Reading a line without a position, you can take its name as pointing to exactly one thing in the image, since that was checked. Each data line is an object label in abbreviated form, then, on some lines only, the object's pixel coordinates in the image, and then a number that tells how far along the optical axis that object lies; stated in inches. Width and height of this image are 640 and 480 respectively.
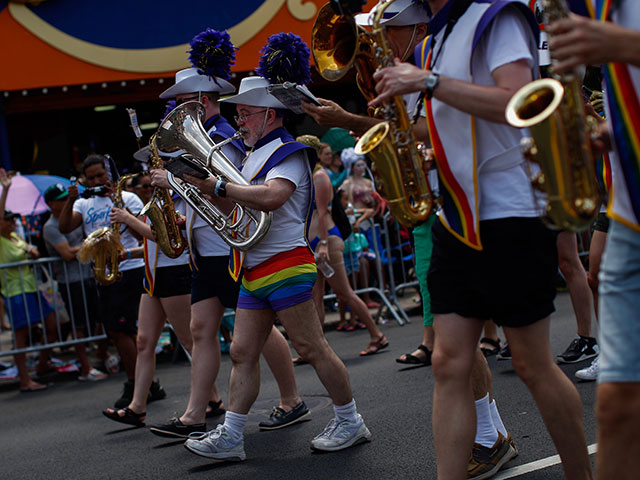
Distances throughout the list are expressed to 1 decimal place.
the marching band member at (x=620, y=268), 85.0
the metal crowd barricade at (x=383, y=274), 396.5
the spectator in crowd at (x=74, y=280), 347.3
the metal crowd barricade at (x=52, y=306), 347.6
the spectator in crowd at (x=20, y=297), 345.4
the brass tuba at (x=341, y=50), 129.5
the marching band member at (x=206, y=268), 198.8
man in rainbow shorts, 175.3
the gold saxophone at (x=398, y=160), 119.3
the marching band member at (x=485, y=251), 114.1
